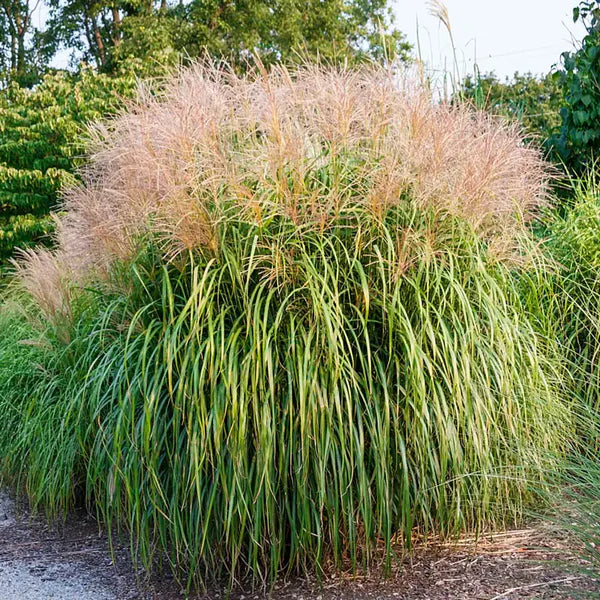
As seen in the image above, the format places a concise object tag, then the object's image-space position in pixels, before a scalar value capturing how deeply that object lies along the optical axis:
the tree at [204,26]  18.05
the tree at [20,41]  20.52
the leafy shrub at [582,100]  5.62
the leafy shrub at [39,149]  9.41
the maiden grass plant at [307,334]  2.64
